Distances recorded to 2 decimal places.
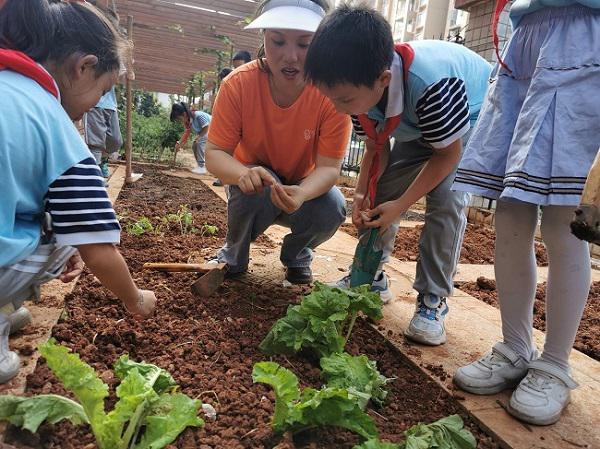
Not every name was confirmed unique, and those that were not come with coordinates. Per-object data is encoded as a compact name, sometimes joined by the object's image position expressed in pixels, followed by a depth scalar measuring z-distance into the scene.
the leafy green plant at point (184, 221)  3.66
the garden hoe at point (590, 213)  0.78
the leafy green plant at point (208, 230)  3.63
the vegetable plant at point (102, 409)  1.14
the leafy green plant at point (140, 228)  3.30
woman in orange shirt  2.22
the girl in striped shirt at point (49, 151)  1.23
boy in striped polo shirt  1.73
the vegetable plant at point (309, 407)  1.23
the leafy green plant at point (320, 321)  1.66
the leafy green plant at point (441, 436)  1.22
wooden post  6.53
